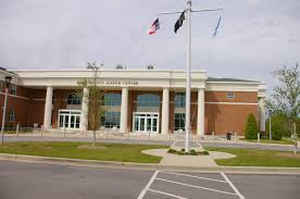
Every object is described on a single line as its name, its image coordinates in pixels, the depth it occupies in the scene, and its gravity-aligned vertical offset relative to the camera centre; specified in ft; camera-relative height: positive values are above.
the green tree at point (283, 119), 56.26 +1.83
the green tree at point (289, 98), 54.34 +6.25
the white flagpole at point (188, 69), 50.29 +10.81
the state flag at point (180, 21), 52.03 +20.44
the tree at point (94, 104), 60.85 +3.99
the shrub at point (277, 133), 125.10 -2.61
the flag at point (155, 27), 55.16 +20.31
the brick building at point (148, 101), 126.00 +11.67
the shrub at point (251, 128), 115.96 -0.61
